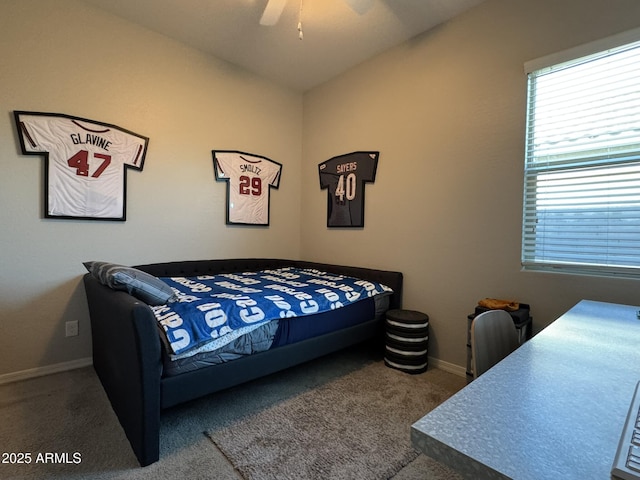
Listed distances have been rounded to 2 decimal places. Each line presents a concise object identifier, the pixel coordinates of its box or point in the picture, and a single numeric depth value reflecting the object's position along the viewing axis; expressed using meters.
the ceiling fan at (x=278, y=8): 2.02
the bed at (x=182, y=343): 1.39
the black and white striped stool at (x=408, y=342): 2.40
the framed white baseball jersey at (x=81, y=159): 2.26
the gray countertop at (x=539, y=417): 0.46
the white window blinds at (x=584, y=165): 1.78
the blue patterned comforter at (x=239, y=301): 1.55
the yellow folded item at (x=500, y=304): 2.00
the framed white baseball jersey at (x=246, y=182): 3.26
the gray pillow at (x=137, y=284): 1.64
